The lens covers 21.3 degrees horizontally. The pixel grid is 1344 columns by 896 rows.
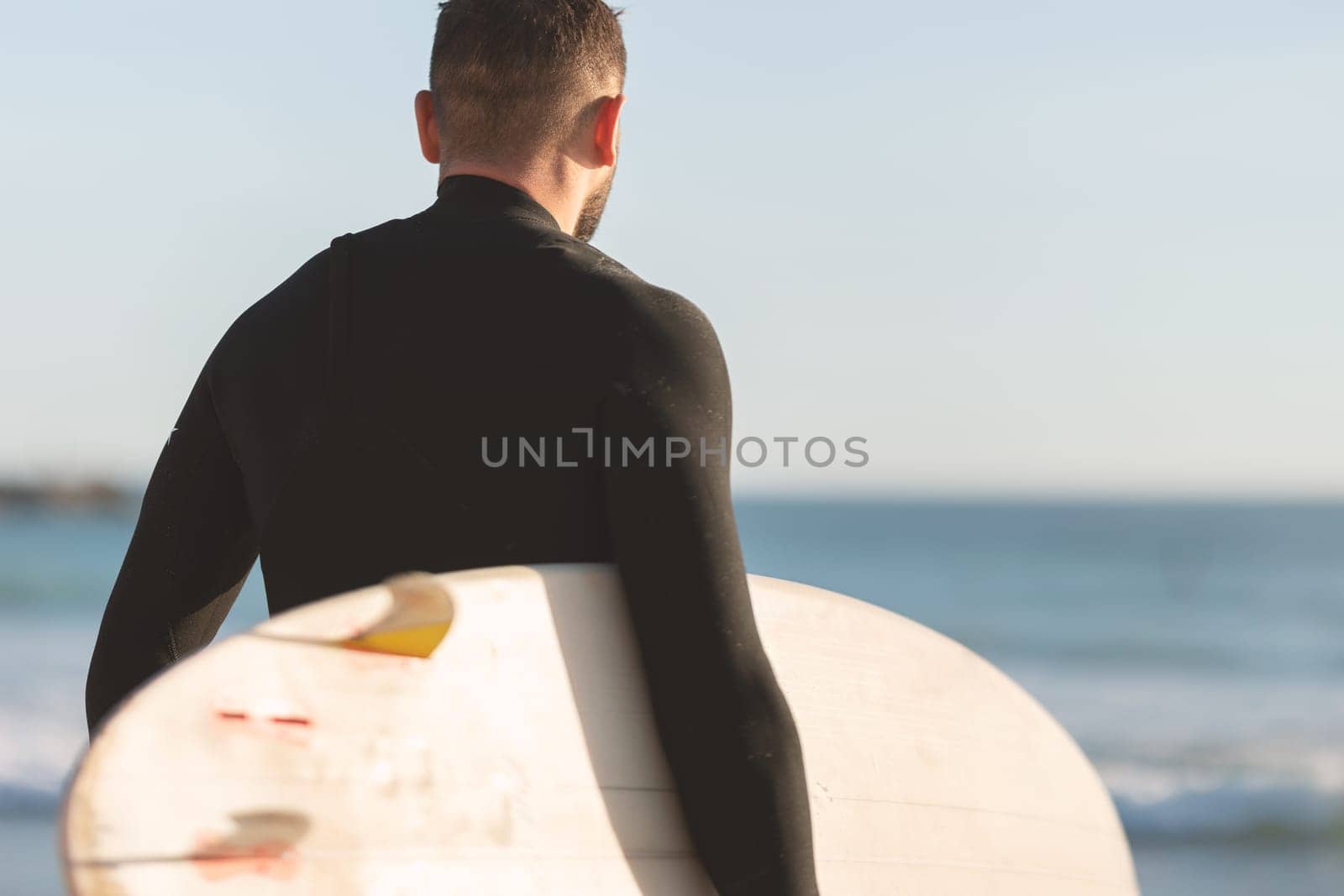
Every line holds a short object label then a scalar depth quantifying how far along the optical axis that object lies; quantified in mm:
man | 3015
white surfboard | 2937
